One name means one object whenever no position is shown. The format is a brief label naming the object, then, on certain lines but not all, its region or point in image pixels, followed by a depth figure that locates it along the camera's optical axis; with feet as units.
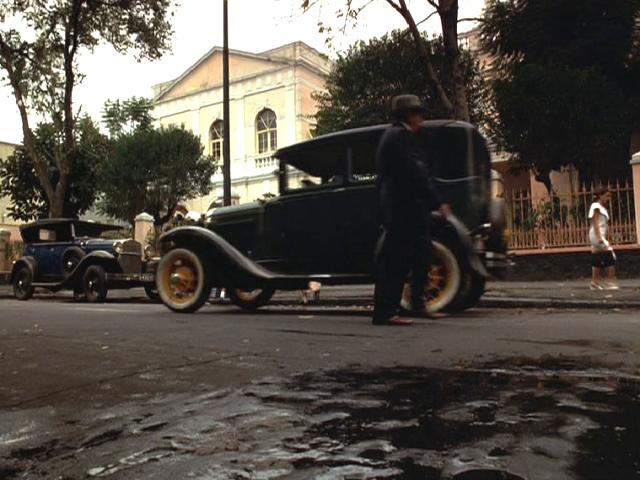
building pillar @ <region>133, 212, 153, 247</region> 65.98
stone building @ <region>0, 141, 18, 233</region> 137.28
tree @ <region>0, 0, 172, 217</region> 65.57
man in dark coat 18.34
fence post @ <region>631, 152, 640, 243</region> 41.22
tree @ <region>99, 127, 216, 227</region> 95.91
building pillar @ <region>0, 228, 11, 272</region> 77.15
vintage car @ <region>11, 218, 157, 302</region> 41.78
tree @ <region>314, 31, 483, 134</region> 68.18
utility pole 43.19
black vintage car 22.25
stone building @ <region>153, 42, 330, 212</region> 108.37
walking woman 34.32
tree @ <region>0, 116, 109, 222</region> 90.79
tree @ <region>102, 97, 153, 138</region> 130.00
